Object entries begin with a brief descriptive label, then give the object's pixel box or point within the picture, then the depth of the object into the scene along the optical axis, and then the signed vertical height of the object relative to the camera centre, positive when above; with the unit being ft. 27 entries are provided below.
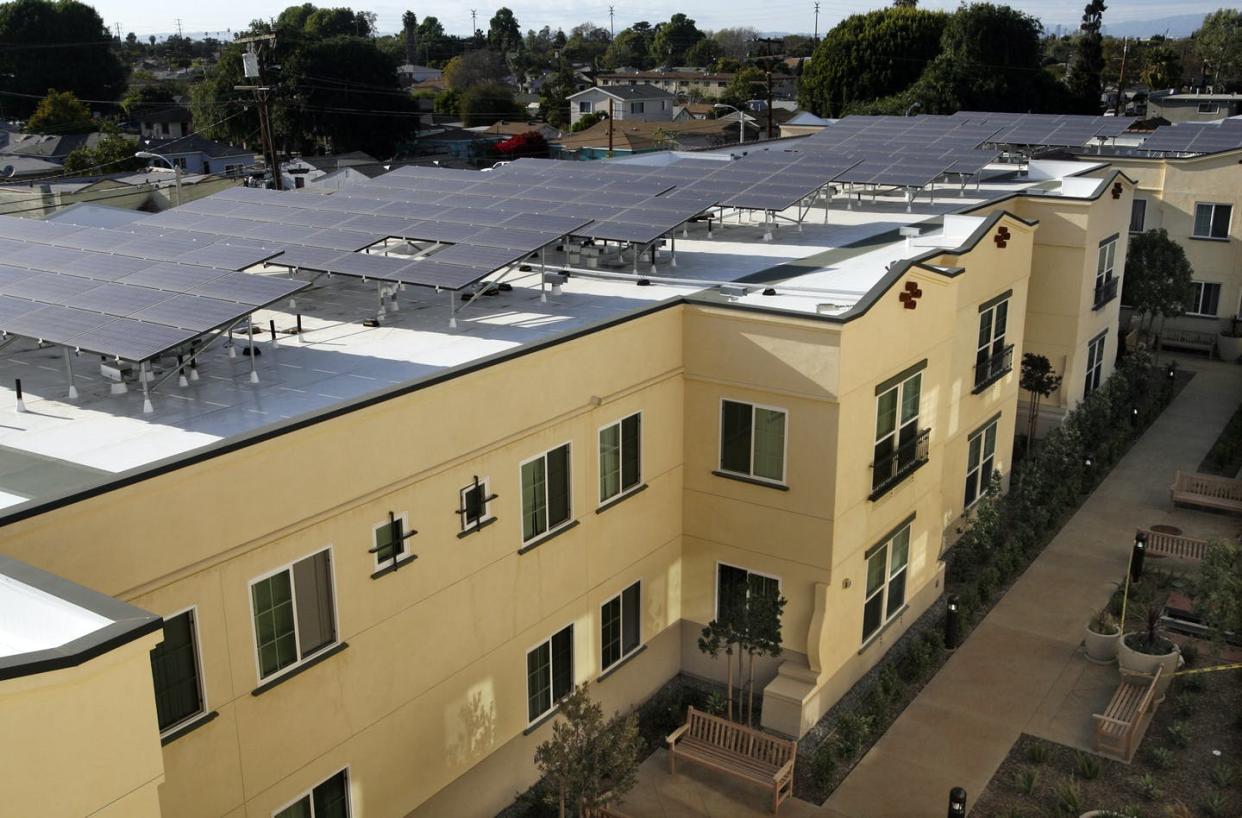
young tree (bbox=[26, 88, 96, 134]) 305.53 -5.07
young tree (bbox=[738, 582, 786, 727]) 57.36 -25.80
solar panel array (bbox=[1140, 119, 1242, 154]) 134.82 -5.29
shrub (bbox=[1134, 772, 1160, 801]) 55.93 -33.11
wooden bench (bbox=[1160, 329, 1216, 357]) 132.98 -27.99
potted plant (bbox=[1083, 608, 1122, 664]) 67.77 -31.72
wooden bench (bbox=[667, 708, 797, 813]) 55.83 -32.08
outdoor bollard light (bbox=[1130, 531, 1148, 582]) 76.02 -29.62
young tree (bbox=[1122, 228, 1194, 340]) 116.67 -17.99
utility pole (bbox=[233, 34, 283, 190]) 113.09 -0.68
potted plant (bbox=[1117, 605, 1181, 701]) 64.85 -31.10
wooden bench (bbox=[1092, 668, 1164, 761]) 58.95 -31.91
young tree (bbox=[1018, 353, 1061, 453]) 90.68 -21.92
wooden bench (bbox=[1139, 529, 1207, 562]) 79.92 -31.02
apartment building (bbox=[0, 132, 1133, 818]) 39.34 -16.81
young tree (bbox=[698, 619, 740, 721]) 58.75 -27.56
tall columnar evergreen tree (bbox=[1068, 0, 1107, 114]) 277.03 +5.28
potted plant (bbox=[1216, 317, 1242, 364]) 129.59 -27.77
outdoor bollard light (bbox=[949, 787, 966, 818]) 50.78 -30.60
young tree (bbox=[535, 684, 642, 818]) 48.93 -27.50
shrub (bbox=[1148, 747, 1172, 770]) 58.34 -33.04
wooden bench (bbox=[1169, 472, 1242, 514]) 87.66 -30.08
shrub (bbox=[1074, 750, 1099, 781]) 57.52 -33.02
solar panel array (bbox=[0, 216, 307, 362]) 44.98 -8.07
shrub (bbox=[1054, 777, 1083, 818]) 54.70 -32.97
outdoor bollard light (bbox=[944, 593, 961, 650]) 69.05 -31.31
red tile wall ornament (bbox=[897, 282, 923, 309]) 60.85 -10.40
